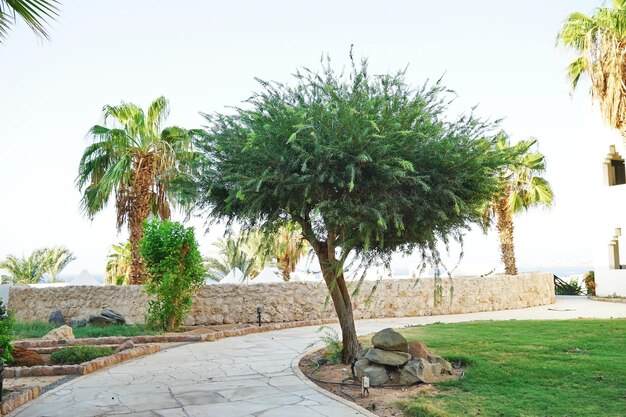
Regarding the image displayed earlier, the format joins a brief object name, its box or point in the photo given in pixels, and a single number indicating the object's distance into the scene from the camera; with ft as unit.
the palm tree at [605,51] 66.54
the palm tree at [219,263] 117.29
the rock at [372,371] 26.30
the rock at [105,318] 53.36
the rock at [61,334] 43.04
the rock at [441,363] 27.66
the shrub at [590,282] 88.55
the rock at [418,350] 28.32
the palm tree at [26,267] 134.41
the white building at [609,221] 81.20
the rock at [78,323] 53.16
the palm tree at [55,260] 136.15
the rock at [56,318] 55.83
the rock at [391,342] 27.71
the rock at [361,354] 29.04
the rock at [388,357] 26.84
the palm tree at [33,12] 17.89
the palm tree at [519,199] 81.20
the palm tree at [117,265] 100.69
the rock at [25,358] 32.78
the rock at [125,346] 38.31
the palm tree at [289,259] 106.52
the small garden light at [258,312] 55.61
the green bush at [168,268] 48.85
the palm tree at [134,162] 60.59
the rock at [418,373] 25.90
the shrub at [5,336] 23.82
